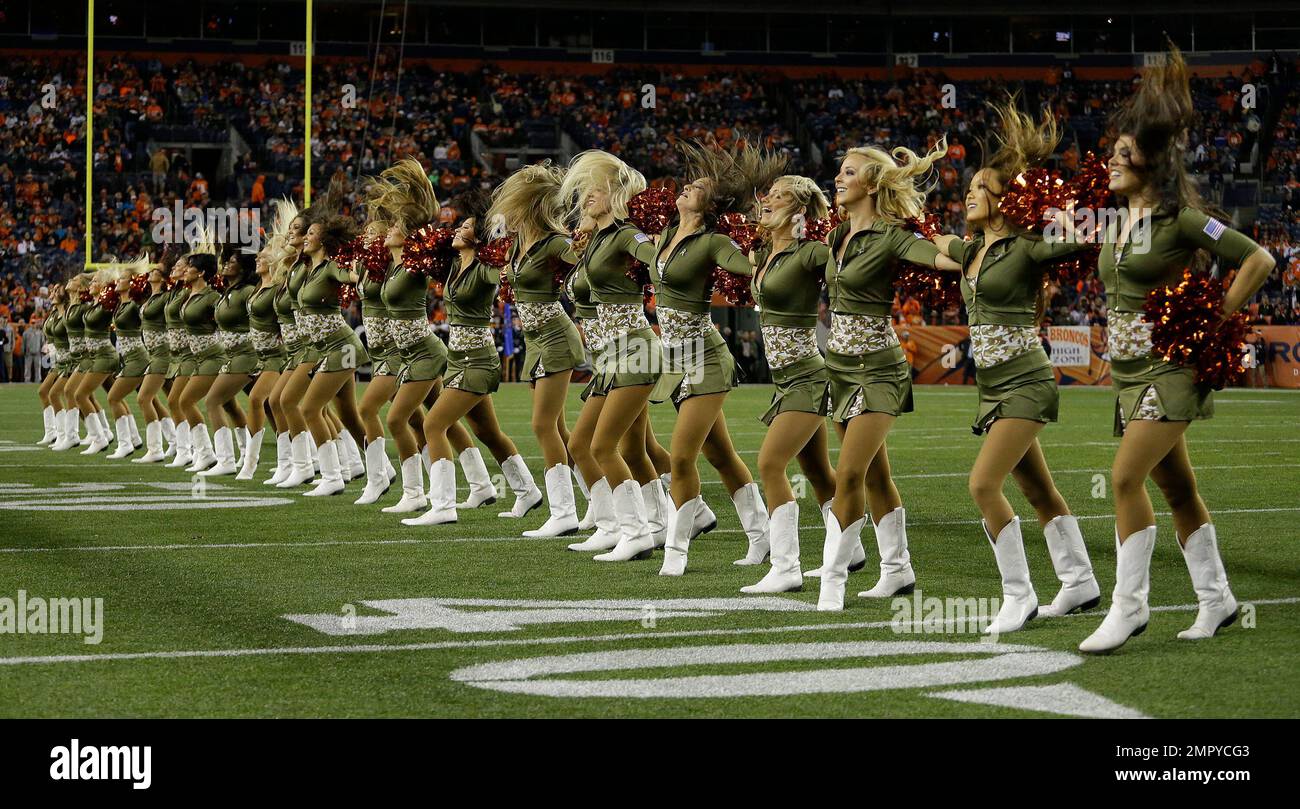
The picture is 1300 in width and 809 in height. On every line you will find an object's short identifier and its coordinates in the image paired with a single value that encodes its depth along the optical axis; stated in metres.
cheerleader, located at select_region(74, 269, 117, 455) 15.82
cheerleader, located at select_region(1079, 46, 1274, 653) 5.04
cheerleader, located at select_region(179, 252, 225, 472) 13.23
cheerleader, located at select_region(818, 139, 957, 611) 6.10
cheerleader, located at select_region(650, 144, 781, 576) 6.89
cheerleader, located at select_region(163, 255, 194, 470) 13.61
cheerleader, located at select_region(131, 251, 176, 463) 14.40
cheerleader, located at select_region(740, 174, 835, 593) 6.49
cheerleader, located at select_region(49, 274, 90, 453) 16.27
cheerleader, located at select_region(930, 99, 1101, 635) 5.52
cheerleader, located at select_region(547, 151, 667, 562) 7.53
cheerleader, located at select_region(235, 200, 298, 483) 11.98
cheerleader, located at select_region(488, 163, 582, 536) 8.51
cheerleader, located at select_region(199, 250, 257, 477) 12.52
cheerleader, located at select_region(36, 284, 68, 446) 16.67
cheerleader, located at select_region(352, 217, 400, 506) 10.13
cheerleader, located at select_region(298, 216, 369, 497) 10.95
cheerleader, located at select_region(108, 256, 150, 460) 14.90
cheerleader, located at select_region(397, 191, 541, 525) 8.96
